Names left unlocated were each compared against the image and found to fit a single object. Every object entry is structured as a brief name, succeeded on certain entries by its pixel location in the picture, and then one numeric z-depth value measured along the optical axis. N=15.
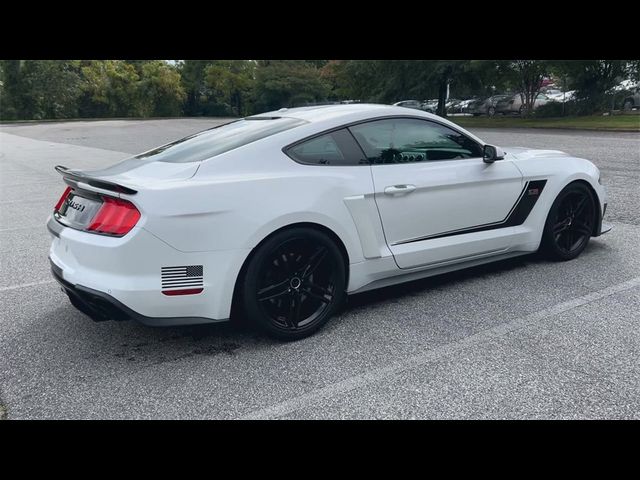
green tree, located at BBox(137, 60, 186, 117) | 57.66
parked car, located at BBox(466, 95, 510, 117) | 34.47
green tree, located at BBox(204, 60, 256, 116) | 58.97
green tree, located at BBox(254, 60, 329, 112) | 49.88
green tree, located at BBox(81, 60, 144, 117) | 54.44
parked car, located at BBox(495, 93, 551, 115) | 32.31
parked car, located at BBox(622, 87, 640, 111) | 27.52
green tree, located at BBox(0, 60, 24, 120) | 48.81
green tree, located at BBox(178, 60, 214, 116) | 61.91
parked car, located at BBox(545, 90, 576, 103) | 28.48
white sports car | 3.12
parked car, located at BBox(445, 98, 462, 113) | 39.59
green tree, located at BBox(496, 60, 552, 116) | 29.12
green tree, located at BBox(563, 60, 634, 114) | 26.73
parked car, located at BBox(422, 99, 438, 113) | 35.91
